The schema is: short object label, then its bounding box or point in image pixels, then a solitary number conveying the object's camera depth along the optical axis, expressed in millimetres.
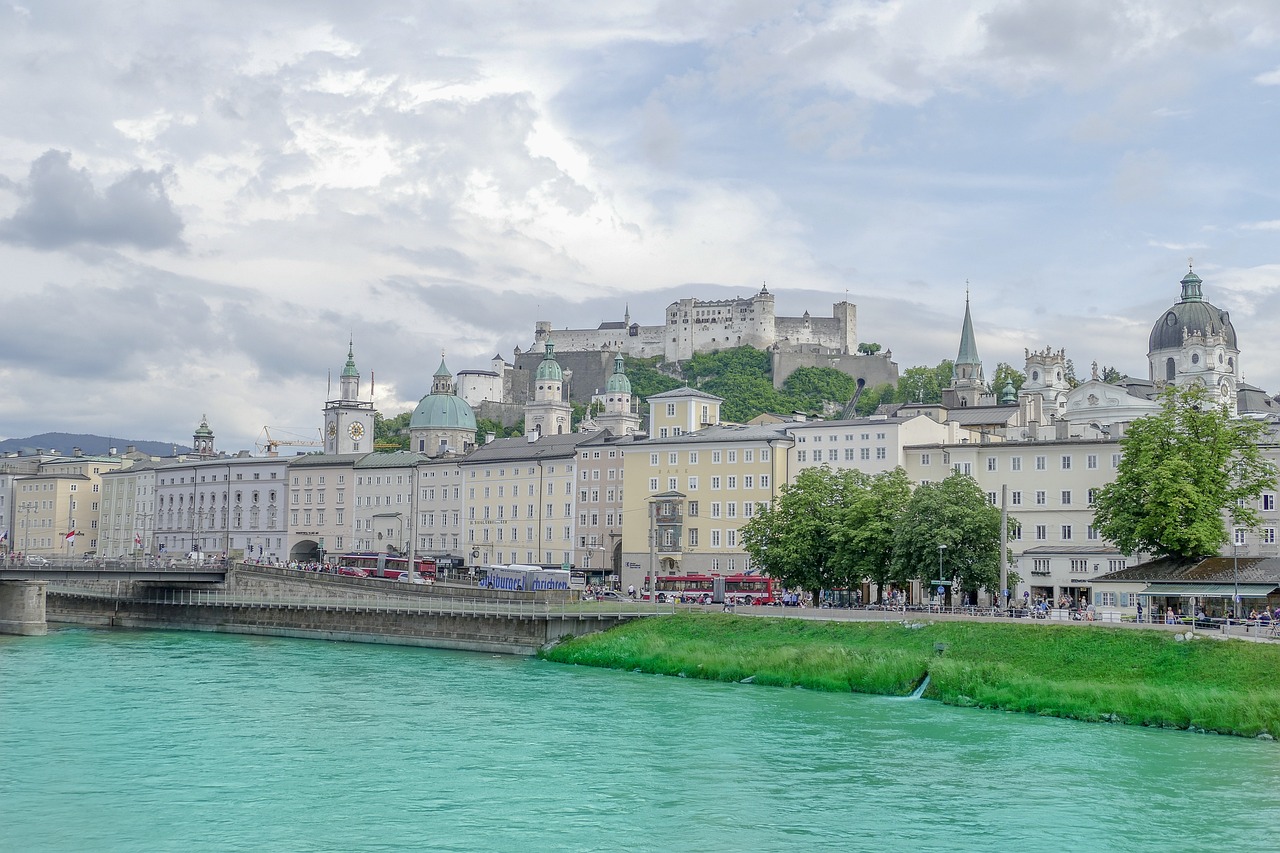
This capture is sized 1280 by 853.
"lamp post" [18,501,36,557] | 165275
